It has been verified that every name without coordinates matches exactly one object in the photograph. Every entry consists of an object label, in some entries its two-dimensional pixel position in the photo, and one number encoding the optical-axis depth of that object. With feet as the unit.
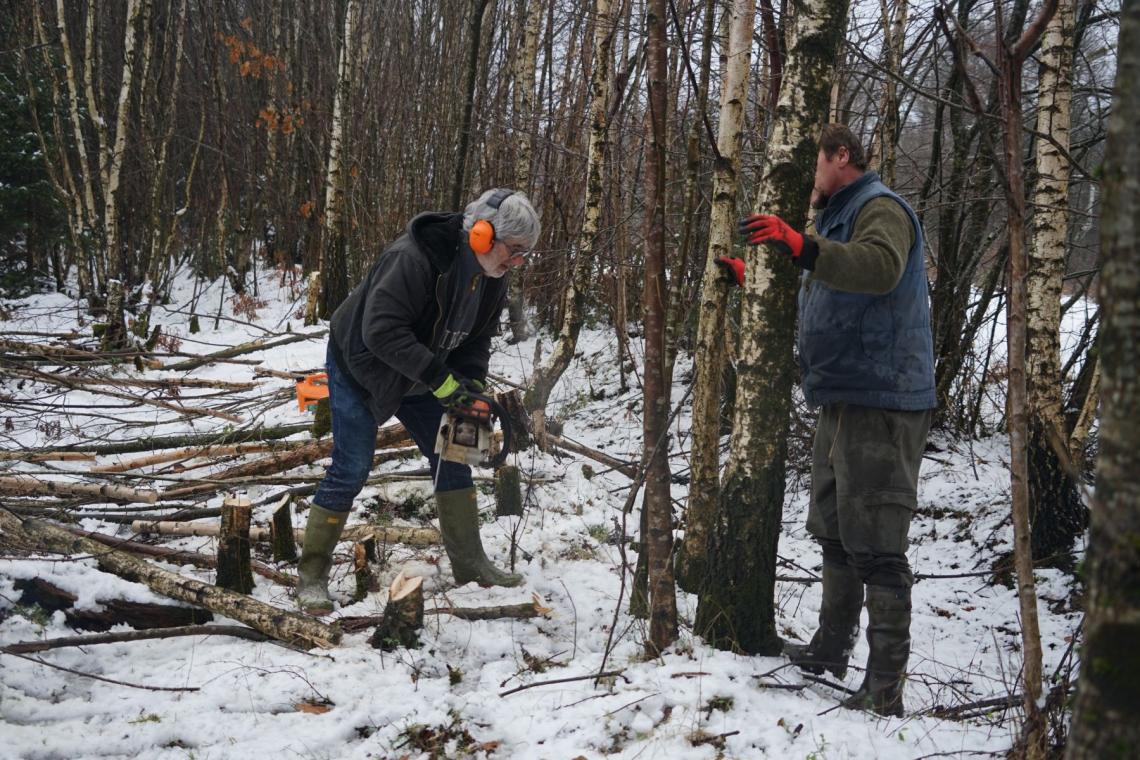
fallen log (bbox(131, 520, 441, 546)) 14.47
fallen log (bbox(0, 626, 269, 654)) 9.87
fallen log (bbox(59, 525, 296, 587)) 12.85
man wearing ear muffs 11.20
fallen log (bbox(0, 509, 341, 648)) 10.67
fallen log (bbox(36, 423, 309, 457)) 19.76
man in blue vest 9.46
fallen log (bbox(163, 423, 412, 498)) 18.49
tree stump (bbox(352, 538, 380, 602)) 12.82
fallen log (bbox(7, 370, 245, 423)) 22.42
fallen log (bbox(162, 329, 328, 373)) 31.22
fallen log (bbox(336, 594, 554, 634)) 11.27
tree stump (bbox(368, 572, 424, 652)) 10.66
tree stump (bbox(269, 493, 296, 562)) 14.03
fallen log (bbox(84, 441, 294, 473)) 19.43
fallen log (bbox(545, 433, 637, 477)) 20.24
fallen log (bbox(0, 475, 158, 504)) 15.72
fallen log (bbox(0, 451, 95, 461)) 18.03
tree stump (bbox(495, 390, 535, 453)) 18.71
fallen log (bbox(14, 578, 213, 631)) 11.00
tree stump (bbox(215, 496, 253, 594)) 12.14
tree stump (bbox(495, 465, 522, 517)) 17.19
